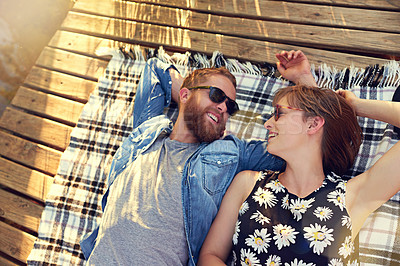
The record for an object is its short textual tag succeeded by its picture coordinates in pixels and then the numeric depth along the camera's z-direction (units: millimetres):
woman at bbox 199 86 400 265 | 2012
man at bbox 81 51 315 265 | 2332
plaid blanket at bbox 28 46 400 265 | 2727
